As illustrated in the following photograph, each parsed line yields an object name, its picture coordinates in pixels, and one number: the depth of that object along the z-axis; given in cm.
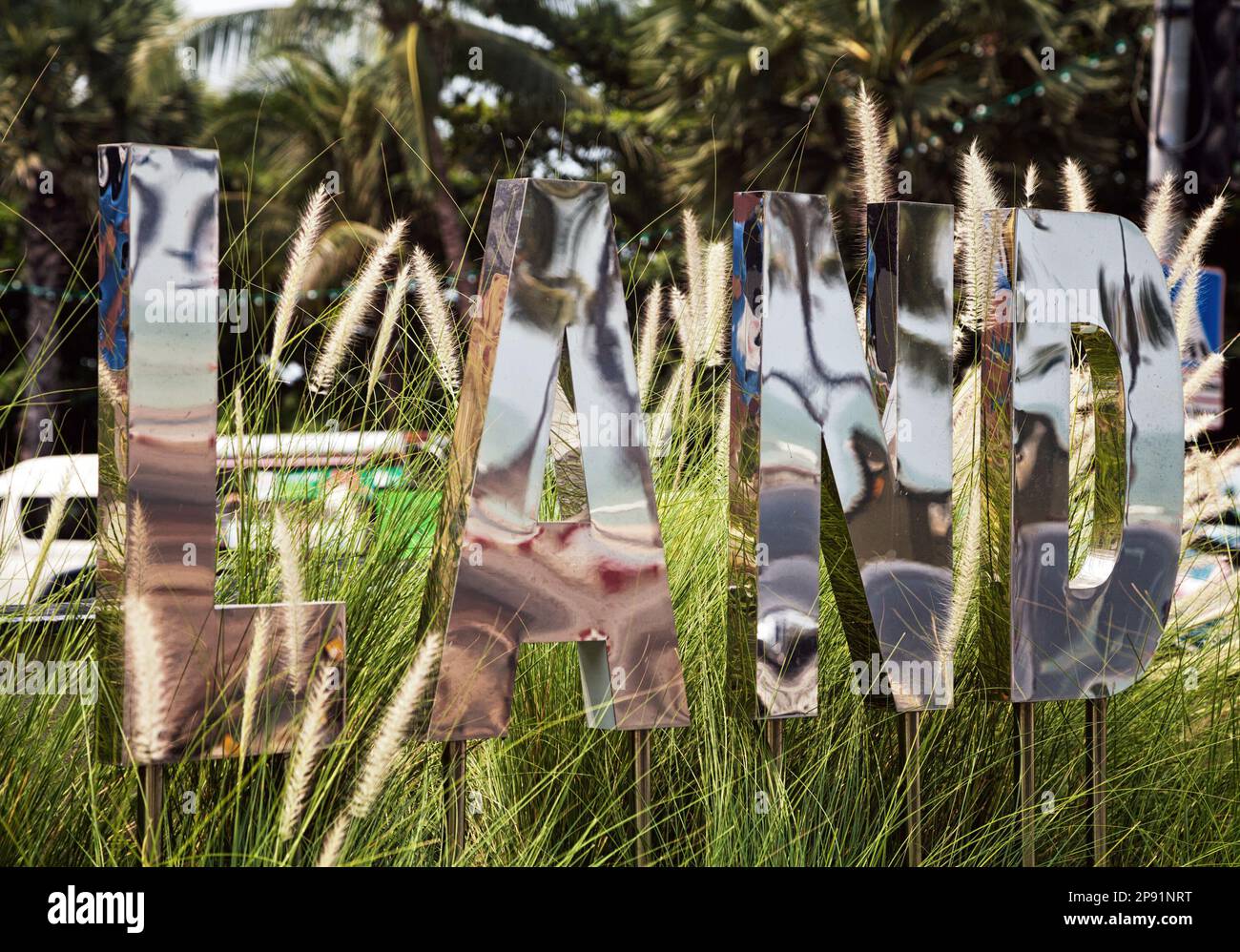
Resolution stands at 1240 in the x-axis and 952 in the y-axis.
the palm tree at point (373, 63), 1783
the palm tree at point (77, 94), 1697
